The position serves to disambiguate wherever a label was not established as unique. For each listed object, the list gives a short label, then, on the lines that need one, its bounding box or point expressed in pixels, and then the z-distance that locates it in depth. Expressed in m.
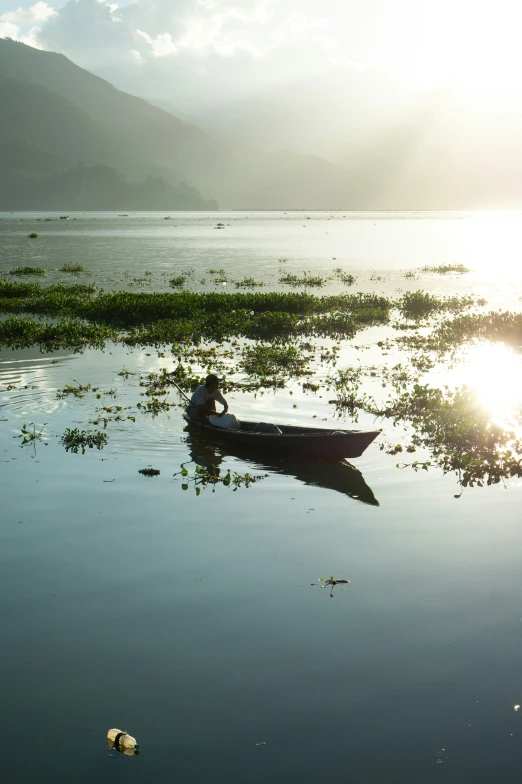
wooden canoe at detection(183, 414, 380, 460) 13.02
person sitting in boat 15.48
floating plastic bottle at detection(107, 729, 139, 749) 6.13
